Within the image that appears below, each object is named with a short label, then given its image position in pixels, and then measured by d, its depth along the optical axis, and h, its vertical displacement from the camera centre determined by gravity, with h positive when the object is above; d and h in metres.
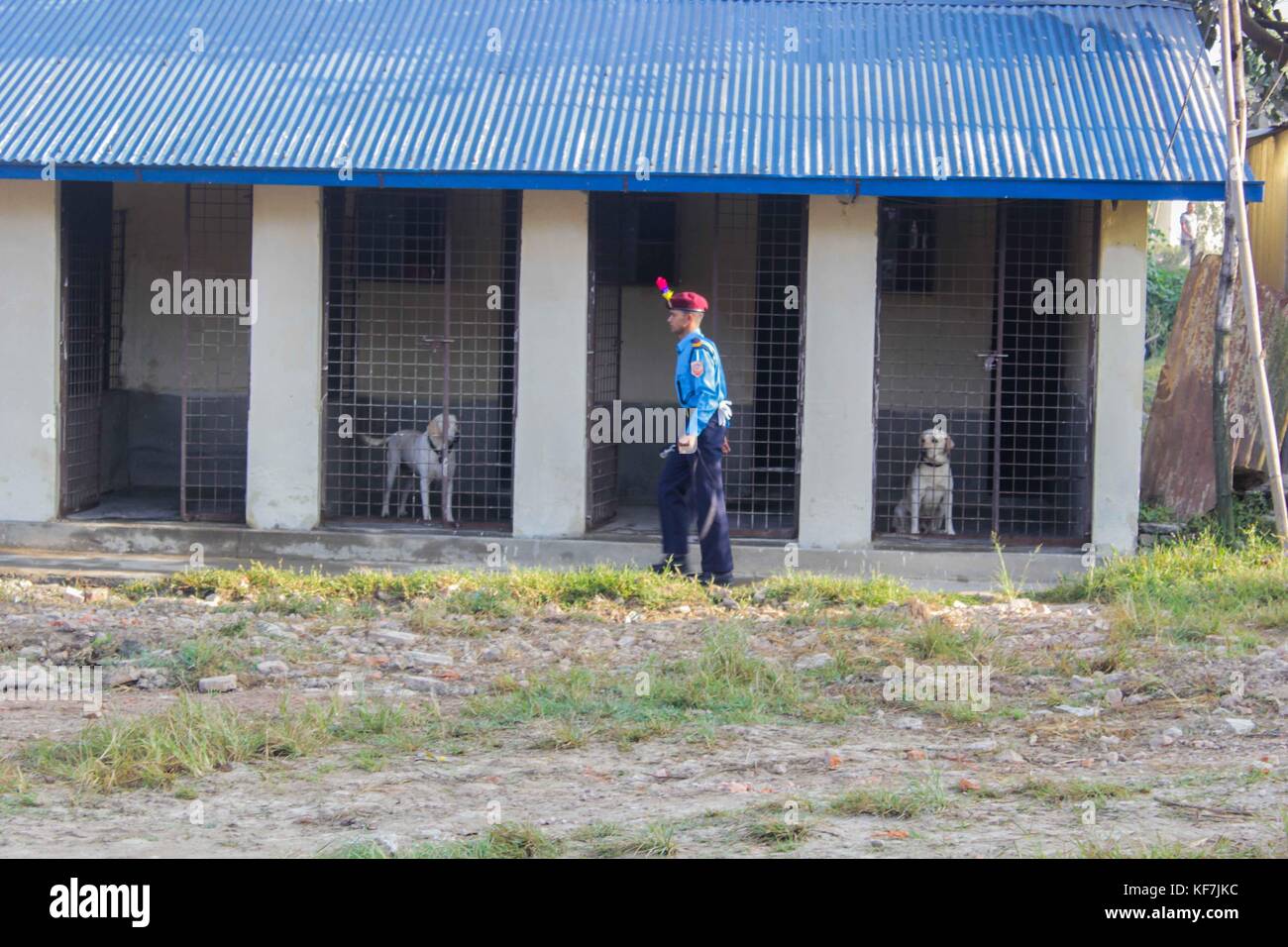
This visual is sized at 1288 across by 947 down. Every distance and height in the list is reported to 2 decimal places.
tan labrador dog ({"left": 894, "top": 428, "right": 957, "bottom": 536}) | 12.34 -0.46
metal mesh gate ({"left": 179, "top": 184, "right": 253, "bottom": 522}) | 14.27 +0.59
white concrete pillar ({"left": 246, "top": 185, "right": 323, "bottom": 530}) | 12.15 +0.46
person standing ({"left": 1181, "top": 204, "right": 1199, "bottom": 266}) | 26.74 +3.55
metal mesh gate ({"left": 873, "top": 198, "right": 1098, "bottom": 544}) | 13.27 +0.74
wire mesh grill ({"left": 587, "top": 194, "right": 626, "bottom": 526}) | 12.34 +0.71
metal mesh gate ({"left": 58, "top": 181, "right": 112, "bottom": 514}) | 12.63 +0.70
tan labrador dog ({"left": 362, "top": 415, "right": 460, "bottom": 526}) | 12.49 -0.28
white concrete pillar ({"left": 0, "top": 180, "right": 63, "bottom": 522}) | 12.27 +0.60
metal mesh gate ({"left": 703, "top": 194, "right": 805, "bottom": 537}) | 13.80 +0.86
